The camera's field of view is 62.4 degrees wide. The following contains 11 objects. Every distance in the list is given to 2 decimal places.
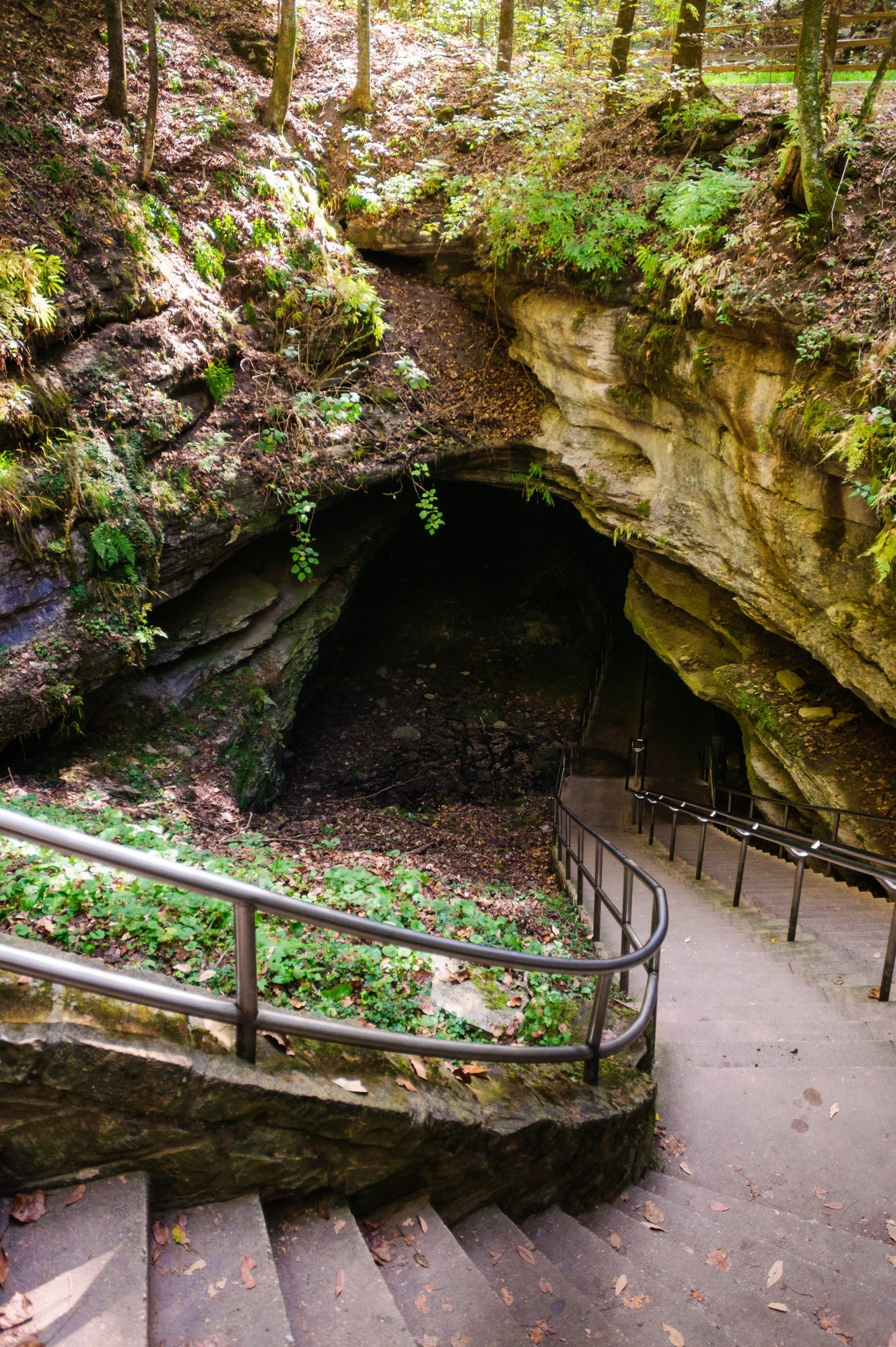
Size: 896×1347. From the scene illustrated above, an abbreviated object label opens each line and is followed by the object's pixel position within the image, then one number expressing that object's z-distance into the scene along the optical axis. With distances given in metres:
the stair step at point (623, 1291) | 2.46
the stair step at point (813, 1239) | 2.92
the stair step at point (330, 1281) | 1.94
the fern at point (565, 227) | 8.34
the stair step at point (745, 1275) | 2.67
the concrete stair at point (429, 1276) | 1.77
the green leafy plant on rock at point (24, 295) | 6.18
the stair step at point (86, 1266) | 1.65
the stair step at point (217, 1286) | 1.79
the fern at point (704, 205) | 7.40
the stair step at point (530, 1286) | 2.32
